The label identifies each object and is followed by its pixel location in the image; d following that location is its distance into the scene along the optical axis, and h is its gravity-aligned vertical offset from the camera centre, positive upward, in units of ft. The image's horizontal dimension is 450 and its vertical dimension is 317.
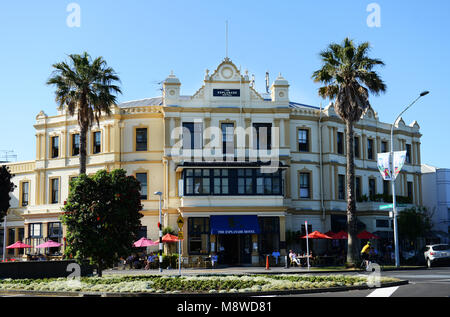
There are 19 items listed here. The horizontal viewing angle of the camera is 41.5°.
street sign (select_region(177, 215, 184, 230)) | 102.74 -1.99
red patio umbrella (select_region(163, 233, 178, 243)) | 134.82 -6.24
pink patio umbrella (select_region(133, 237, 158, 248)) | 131.95 -7.01
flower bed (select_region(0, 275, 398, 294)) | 65.16 -8.60
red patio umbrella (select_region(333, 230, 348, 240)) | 145.28 -6.73
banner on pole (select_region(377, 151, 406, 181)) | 121.30 +9.13
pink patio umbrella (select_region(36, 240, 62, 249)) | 144.11 -7.78
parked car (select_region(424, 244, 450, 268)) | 124.16 -9.83
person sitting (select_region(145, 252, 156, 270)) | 130.97 -11.12
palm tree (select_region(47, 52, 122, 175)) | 129.59 +27.20
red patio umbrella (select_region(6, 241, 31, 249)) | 148.20 -8.15
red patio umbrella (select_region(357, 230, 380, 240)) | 146.51 -6.65
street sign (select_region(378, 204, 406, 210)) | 121.49 +0.37
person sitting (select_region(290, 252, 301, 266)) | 133.18 -11.21
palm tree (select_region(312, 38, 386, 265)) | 124.77 +26.83
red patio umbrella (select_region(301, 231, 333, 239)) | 138.13 -6.25
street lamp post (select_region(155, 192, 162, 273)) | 112.37 -6.44
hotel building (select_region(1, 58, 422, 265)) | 141.08 +11.40
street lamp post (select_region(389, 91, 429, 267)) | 119.22 +0.95
